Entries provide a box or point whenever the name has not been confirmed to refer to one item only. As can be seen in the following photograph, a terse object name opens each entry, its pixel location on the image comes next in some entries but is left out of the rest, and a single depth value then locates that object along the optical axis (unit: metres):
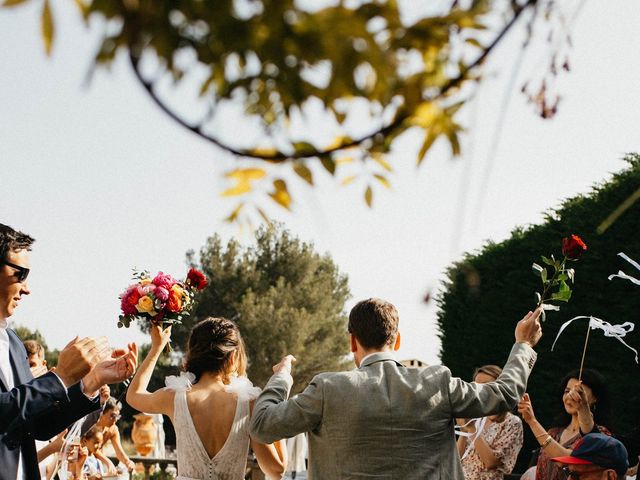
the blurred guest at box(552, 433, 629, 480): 4.04
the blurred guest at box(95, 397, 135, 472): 6.77
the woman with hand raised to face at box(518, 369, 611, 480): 4.73
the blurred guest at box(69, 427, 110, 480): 5.55
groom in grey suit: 3.10
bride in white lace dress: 3.74
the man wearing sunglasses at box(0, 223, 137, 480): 2.81
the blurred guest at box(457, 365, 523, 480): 5.10
